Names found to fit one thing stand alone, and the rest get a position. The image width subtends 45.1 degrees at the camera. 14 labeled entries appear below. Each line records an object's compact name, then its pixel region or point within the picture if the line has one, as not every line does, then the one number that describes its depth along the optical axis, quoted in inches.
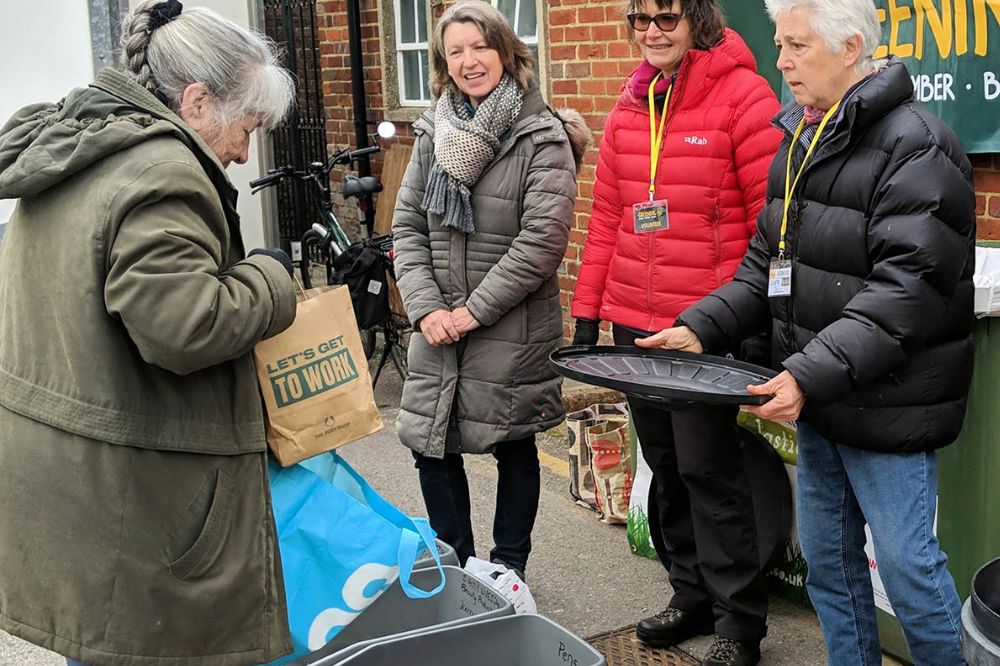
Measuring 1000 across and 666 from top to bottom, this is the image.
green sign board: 149.6
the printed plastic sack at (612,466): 187.2
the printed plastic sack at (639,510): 169.2
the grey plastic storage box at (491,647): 104.3
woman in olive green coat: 90.8
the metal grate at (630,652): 149.6
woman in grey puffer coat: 149.7
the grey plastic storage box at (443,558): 124.1
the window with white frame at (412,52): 345.4
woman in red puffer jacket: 134.7
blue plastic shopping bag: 104.0
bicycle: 271.9
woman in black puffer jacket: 104.6
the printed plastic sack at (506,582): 143.9
